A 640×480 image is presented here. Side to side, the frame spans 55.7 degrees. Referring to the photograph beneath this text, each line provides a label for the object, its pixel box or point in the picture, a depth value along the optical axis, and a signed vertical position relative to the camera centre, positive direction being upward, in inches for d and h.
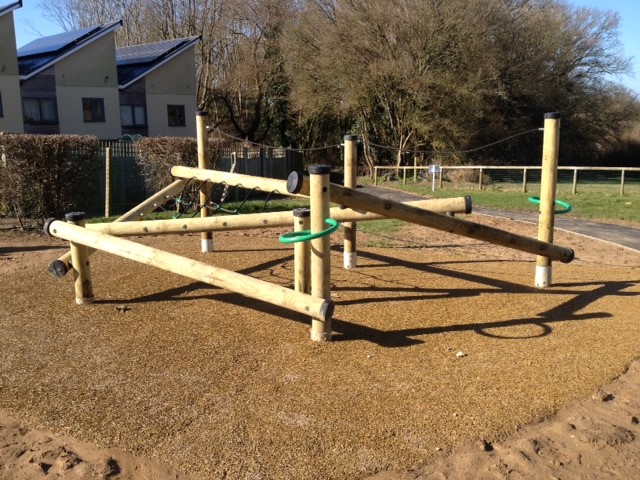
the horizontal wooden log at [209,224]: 238.7 -31.9
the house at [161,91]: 1120.2 +103.7
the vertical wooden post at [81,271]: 232.4 -47.2
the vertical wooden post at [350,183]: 286.8 -18.0
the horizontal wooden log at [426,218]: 187.3 -24.2
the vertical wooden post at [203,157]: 321.7 -5.9
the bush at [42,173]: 433.4 -19.2
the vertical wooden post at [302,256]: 192.5 -34.7
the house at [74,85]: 985.5 +102.0
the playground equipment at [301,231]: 180.1 -32.6
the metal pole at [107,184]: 530.6 -32.6
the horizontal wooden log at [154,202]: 297.9 -28.2
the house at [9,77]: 917.2 +106.6
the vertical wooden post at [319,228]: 180.2 -24.5
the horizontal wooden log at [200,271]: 169.3 -38.7
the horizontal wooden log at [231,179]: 248.1 -14.7
